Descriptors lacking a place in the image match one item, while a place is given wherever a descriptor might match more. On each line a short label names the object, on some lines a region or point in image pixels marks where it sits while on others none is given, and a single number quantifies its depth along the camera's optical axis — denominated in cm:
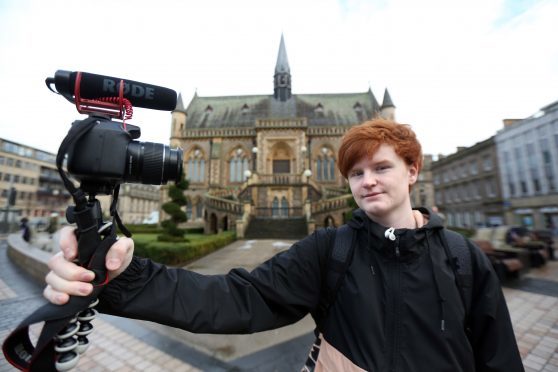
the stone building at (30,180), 3609
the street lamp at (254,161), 2712
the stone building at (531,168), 1137
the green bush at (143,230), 2037
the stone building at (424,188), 3862
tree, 1073
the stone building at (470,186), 2552
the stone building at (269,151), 1850
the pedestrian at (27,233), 1279
